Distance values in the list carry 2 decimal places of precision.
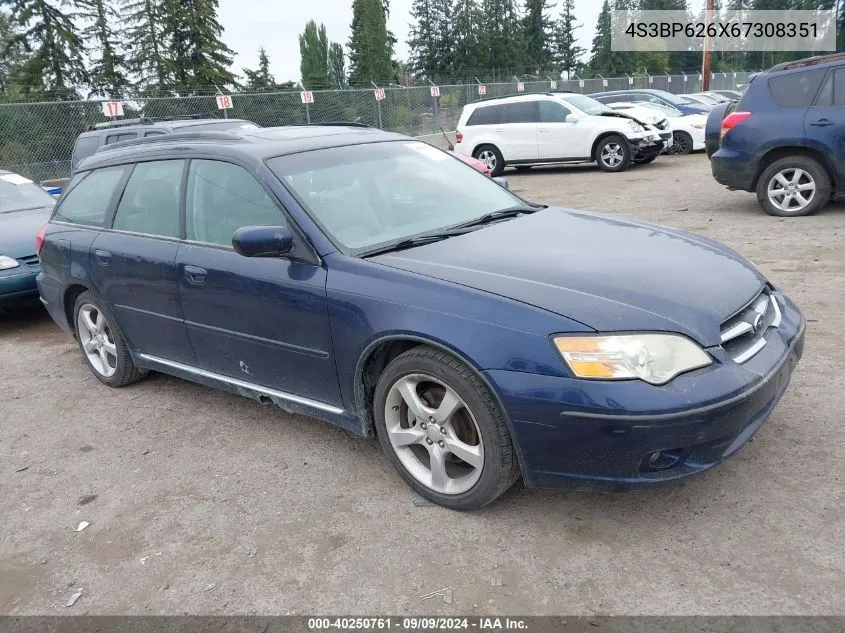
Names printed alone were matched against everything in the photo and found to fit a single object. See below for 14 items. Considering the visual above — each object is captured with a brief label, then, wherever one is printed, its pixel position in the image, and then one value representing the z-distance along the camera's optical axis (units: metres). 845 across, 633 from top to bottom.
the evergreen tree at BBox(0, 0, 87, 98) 31.78
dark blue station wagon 2.57
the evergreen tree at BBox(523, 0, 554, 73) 75.88
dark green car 6.34
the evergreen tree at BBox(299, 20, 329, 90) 73.44
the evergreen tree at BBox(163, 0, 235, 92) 38.94
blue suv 7.74
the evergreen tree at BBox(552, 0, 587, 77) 78.00
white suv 14.67
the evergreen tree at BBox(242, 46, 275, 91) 51.94
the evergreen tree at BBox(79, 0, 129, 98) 34.75
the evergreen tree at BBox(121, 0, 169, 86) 38.31
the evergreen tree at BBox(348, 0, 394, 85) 60.50
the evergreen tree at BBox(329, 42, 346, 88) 76.64
